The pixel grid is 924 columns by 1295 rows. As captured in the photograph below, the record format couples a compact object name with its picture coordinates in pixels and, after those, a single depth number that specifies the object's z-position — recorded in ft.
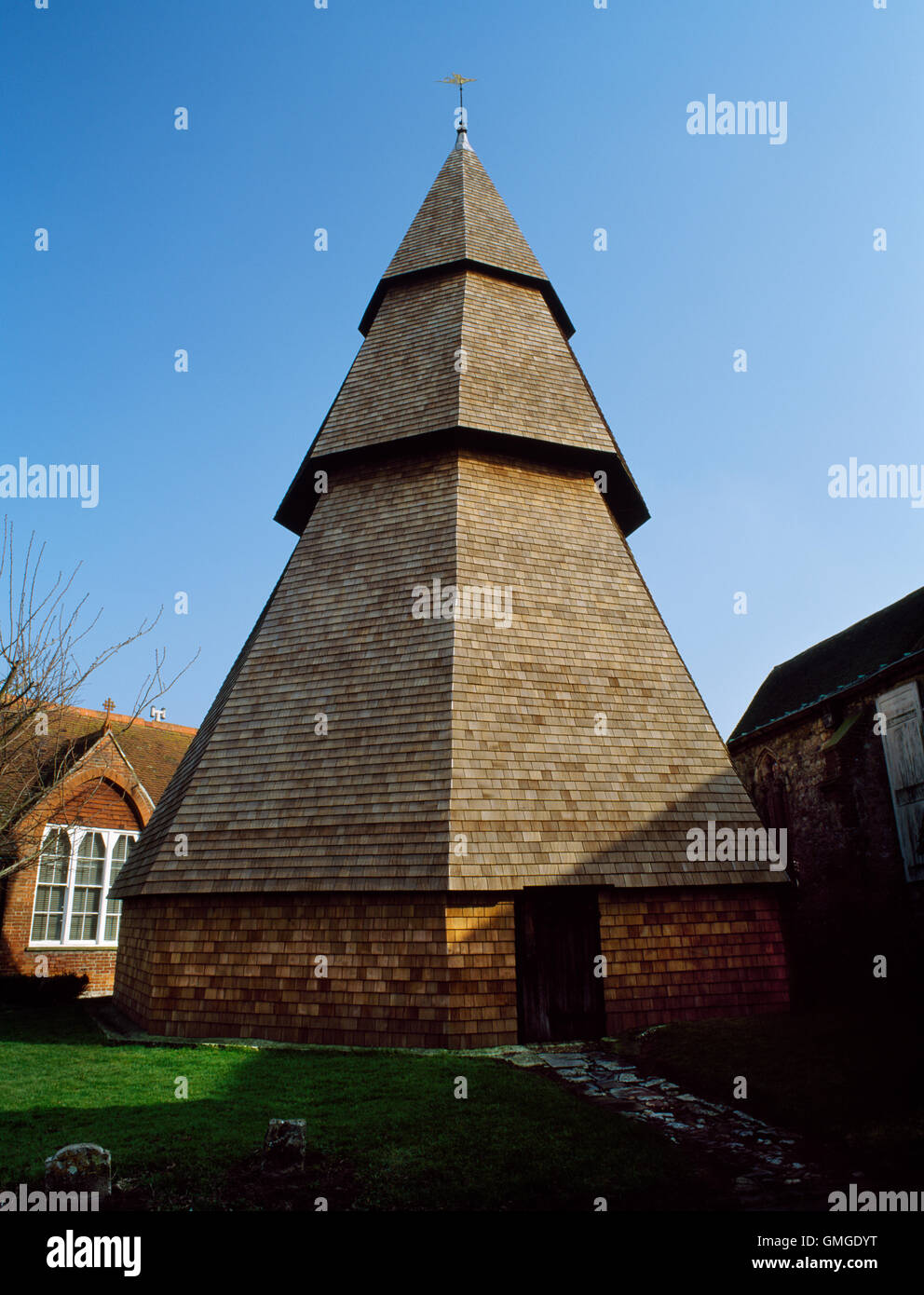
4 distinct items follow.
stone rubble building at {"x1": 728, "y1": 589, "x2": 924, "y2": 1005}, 45.88
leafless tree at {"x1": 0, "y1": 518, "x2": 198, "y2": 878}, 35.12
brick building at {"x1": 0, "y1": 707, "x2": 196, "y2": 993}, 59.88
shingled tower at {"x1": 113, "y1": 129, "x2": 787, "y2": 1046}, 32.45
